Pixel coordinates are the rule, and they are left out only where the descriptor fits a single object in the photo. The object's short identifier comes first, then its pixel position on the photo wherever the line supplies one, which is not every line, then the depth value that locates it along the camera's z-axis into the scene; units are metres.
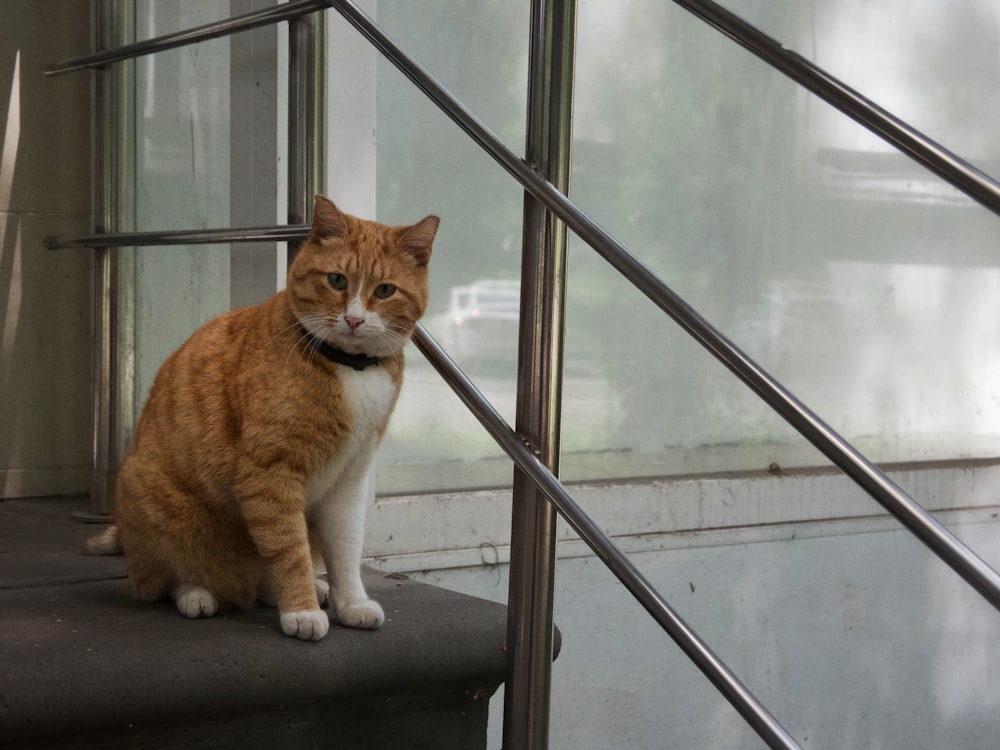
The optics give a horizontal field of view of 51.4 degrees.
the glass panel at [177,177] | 1.99
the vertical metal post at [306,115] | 1.56
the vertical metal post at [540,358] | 1.10
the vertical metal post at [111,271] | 2.09
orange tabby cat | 1.24
